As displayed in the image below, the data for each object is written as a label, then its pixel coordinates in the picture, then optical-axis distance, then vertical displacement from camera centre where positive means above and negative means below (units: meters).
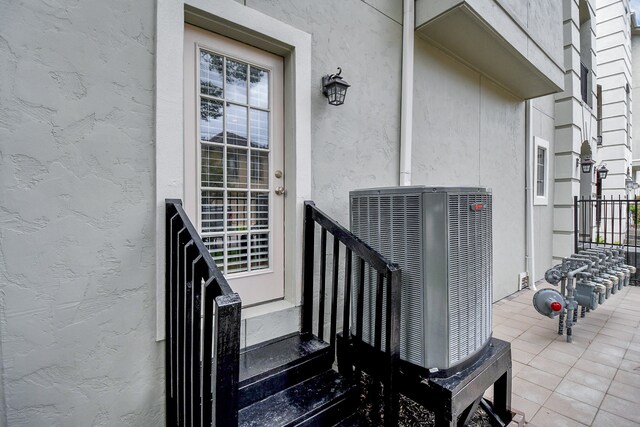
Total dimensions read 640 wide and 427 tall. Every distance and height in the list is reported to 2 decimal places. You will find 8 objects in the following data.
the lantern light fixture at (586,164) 6.84 +1.11
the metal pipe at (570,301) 3.31 -0.97
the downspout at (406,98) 2.99 +1.13
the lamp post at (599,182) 6.57 +1.04
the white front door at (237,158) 1.94 +0.38
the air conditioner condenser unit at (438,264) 1.75 -0.31
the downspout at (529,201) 5.29 +0.21
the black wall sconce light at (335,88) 2.34 +0.97
